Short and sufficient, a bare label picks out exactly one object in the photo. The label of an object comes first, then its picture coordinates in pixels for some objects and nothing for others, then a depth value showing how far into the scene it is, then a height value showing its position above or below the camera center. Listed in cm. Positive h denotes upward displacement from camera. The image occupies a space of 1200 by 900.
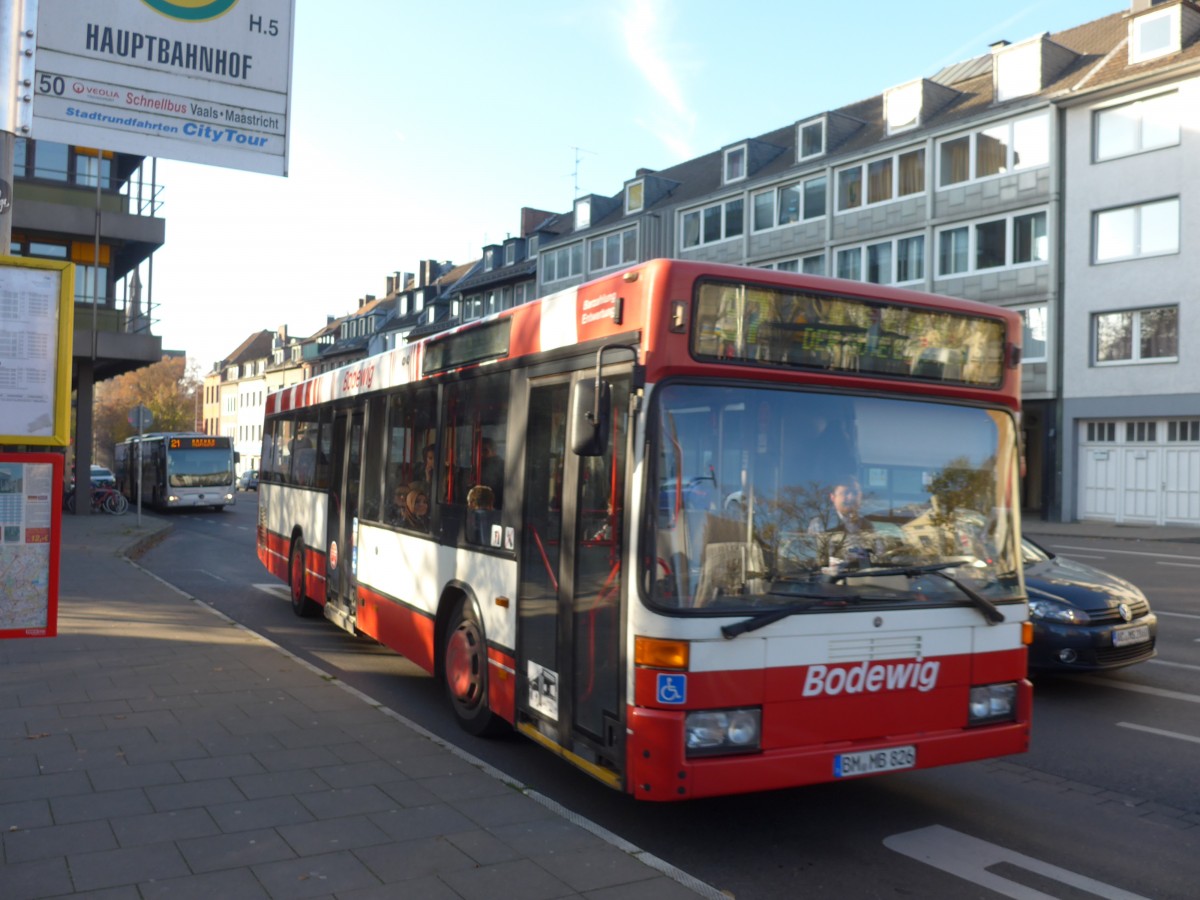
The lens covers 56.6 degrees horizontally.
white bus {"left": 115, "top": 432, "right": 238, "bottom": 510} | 3919 -41
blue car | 868 -115
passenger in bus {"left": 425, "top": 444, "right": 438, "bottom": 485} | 809 +1
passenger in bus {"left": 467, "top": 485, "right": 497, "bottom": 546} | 696 -31
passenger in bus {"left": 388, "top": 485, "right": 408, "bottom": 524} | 878 -34
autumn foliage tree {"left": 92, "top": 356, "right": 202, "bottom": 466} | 7512 +424
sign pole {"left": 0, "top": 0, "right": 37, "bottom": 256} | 525 +182
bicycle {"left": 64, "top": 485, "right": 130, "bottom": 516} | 3681 -145
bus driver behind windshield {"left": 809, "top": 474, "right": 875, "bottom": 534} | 529 -19
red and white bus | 504 -30
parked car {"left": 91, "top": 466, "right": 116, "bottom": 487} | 4962 -103
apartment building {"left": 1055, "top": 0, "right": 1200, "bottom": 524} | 3038 +570
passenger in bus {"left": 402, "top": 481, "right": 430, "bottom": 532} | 821 -32
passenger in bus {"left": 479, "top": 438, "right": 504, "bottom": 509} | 686 -3
